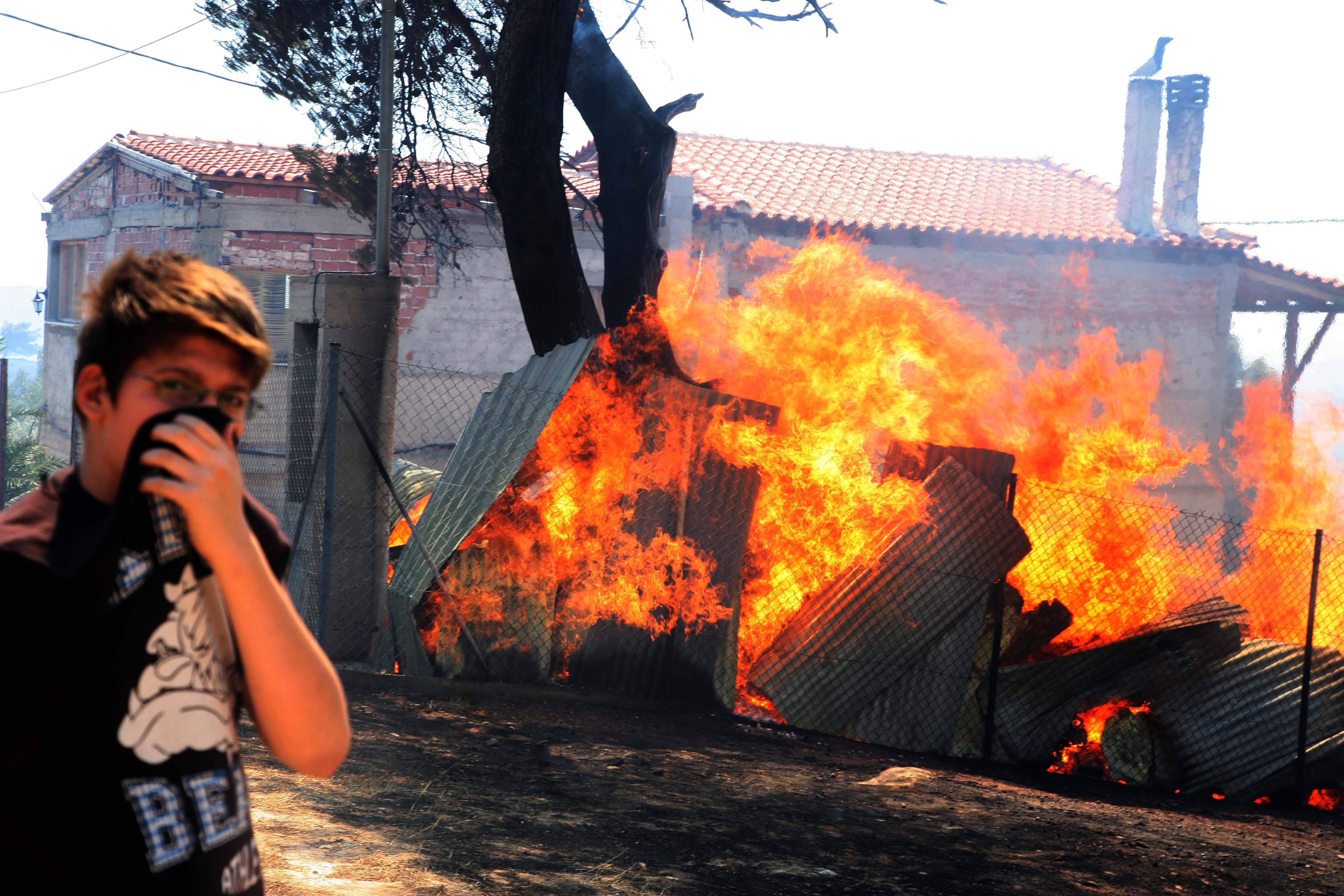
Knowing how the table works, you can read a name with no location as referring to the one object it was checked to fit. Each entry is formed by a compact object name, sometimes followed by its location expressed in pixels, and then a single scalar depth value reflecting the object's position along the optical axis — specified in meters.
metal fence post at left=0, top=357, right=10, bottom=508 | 12.39
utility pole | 7.56
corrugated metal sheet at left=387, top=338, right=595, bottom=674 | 7.33
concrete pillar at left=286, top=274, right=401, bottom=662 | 7.27
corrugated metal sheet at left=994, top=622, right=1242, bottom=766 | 7.12
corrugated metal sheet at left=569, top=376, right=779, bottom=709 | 7.47
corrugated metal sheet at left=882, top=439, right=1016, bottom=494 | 7.35
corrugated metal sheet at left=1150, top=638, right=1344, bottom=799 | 7.04
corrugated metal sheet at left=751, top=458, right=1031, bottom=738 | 7.25
